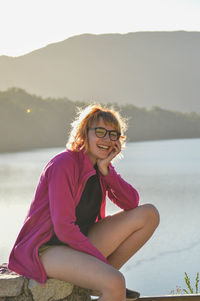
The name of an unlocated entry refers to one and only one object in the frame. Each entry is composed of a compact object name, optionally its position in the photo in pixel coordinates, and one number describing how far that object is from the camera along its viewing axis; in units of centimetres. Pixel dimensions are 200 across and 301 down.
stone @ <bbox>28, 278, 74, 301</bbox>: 354
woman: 345
